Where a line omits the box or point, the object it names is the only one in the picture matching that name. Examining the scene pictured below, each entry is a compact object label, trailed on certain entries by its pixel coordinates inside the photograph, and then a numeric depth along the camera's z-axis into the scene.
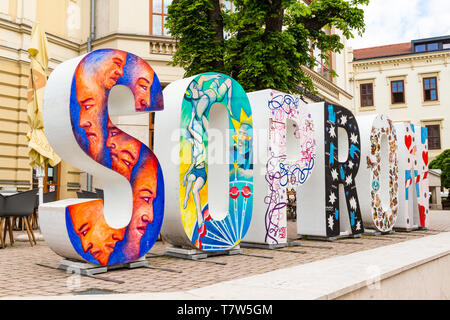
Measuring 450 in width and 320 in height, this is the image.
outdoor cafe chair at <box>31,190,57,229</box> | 10.12
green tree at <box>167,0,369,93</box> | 10.48
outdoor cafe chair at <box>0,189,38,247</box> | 7.71
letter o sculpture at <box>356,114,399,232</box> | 10.11
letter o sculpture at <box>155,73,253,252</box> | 6.47
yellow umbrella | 9.02
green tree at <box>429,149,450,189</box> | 25.77
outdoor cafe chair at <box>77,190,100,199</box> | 9.27
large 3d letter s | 5.27
